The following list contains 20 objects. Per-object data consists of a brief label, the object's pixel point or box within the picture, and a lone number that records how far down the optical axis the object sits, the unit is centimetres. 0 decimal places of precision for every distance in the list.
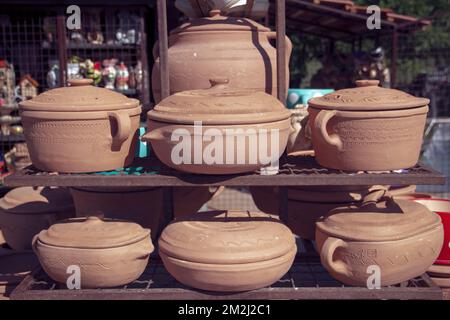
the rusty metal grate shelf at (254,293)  229
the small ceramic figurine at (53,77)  548
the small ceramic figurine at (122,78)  559
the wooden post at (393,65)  570
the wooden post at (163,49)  253
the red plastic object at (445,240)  262
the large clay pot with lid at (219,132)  211
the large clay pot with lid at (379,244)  226
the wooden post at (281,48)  251
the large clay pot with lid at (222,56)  250
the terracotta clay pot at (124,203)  268
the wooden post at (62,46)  498
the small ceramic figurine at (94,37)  559
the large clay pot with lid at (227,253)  217
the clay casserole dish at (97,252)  229
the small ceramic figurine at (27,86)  558
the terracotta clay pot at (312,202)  272
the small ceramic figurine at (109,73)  555
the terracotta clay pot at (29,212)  291
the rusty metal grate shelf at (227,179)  225
